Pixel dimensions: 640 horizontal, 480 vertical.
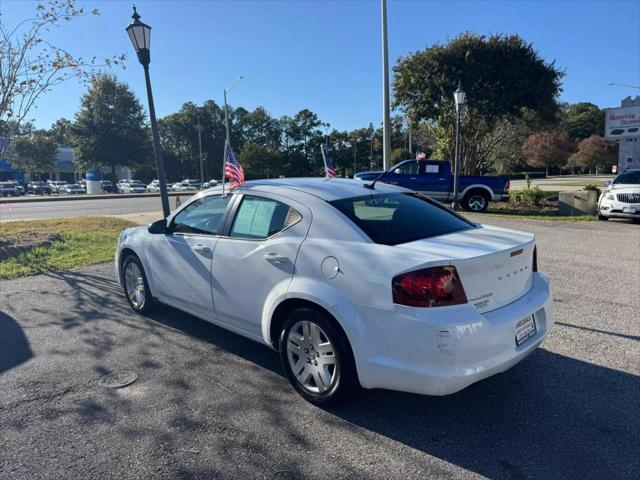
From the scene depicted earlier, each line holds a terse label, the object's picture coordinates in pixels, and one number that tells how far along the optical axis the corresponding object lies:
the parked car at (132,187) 57.31
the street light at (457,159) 15.26
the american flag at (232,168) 5.28
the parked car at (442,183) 16.83
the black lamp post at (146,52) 8.64
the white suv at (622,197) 12.89
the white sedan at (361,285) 2.79
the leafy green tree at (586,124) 78.77
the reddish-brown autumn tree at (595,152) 63.38
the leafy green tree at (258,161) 48.06
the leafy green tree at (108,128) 54.44
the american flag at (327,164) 10.06
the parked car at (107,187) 60.27
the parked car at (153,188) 59.86
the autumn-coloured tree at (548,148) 60.91
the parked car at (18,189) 50.86
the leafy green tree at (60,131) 70.57
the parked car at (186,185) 62.10
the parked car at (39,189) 52.68
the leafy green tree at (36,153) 57.22
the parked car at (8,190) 48.29
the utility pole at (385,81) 17.89
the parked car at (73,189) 53.06
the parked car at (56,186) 55.30
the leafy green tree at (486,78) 20.16
